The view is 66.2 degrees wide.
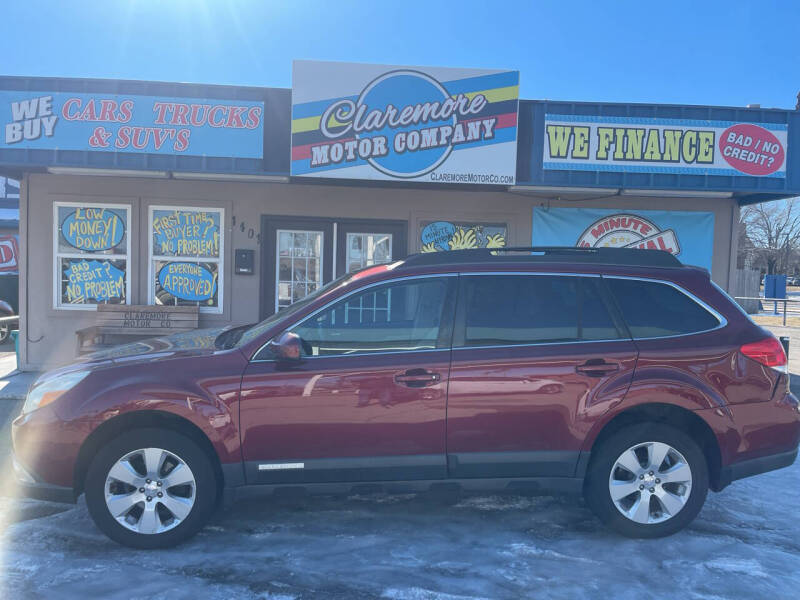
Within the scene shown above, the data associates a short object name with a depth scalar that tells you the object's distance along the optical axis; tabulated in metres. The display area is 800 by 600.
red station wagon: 3.72
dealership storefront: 8.02
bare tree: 52.84
